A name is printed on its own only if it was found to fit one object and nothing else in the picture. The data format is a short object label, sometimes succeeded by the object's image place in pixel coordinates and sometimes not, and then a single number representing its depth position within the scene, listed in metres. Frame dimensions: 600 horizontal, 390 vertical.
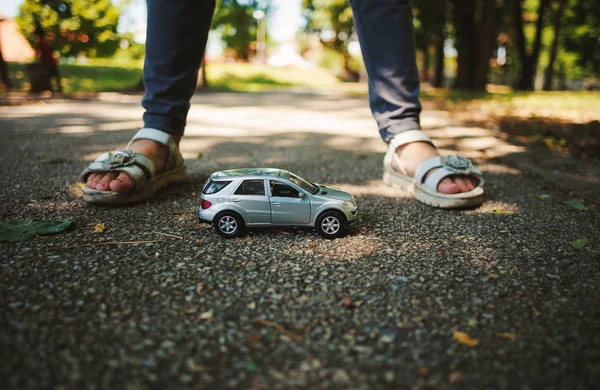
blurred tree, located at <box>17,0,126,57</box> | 8.62
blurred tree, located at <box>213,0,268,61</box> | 20.21
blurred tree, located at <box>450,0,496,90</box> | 8.17
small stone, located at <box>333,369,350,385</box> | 0.23
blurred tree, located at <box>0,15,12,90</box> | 7.14
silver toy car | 0.36
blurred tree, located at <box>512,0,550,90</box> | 11.07
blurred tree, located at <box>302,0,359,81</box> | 14.95
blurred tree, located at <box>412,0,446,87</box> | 10.10
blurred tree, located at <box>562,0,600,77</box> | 11.87
